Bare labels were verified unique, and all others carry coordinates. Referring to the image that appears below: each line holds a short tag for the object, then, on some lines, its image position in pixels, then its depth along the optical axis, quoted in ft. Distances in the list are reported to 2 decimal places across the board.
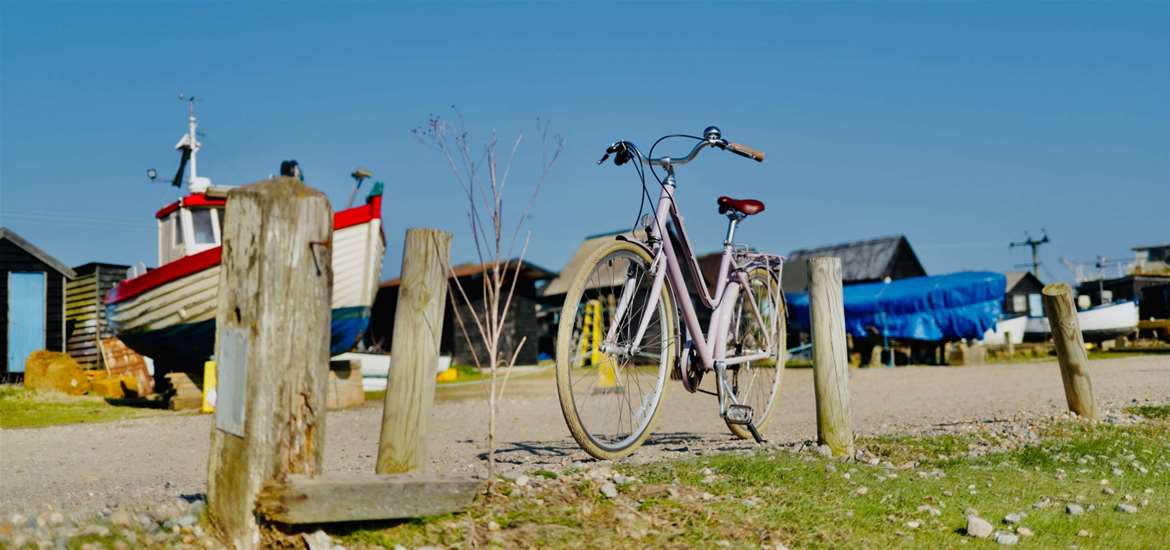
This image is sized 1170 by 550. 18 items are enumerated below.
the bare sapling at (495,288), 13.80
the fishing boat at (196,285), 51.16
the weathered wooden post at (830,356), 21.16
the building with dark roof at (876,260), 136.05
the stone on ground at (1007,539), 14.34
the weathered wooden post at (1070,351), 29.07
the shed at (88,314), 82.33
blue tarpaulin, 81.20
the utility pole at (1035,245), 218.89
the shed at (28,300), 79.00
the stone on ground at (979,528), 14.60
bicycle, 18.47
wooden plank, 11.66
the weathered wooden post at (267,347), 11.72
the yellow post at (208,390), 45.37
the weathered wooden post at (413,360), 14.57
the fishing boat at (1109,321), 113.19
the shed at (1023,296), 159.02
